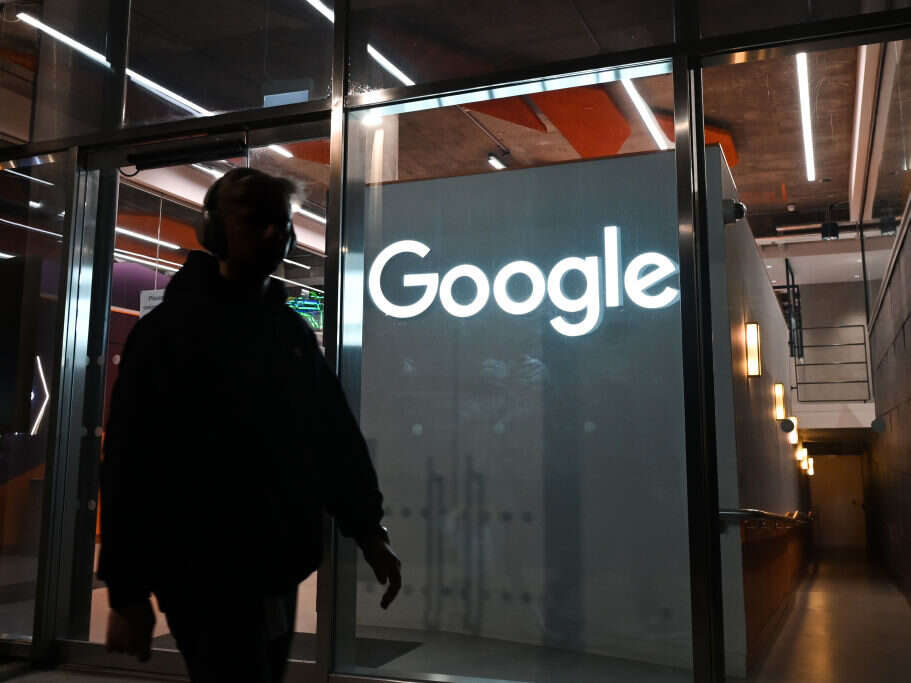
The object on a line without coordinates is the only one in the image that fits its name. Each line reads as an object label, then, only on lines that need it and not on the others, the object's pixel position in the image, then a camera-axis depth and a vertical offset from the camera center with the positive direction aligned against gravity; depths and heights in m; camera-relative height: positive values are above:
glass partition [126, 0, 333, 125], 3.95 +1.97
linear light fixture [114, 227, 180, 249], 4.35 +1.23
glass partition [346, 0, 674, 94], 3.43 +1.83
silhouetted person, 1.37 +0.03
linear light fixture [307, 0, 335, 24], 3.91 +2.10
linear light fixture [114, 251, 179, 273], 4.25 +1.07
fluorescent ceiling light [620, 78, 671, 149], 3.46 +1.47
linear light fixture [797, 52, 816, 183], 3.81 +1.94
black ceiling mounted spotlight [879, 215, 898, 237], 4.69 +1.38
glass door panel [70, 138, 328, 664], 3.69 +1.13
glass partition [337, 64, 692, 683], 3.26 +0.36
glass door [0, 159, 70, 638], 4.22 +0.60
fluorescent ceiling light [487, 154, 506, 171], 3.50 +1.28
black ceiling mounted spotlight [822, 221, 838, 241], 5.91 +1.80
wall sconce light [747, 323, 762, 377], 4.74 +0.71
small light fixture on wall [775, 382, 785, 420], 7.23 +0.70
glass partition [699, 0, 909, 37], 3.12 +1.71
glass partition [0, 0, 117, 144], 4.35 +2.06
